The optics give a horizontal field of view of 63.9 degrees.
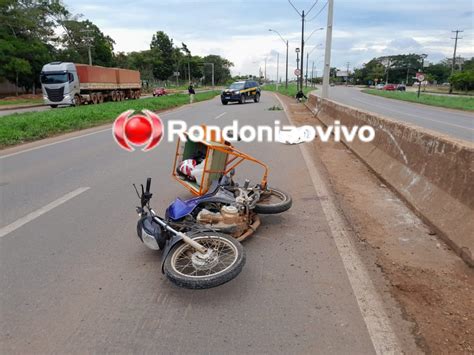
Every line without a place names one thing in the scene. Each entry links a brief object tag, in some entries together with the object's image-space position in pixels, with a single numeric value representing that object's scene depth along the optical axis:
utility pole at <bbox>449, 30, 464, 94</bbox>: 65.86
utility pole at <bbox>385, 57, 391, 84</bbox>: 121.80
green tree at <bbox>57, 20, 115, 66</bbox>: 49.31
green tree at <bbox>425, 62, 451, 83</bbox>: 113.67
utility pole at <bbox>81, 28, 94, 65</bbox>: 50.31
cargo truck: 29.56
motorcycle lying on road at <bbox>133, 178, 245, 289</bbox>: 3.09
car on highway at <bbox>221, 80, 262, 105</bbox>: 31.39
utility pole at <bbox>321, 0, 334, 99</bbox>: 18.80
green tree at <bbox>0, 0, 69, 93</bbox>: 37.62
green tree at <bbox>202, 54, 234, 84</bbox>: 118.30
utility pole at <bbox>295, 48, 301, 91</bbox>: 39.34
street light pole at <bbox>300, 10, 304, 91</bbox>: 33.33
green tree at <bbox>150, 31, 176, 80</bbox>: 86.12
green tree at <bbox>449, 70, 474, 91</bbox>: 59.67
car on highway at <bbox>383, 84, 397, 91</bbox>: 79.62
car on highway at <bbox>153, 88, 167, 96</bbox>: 52.97
